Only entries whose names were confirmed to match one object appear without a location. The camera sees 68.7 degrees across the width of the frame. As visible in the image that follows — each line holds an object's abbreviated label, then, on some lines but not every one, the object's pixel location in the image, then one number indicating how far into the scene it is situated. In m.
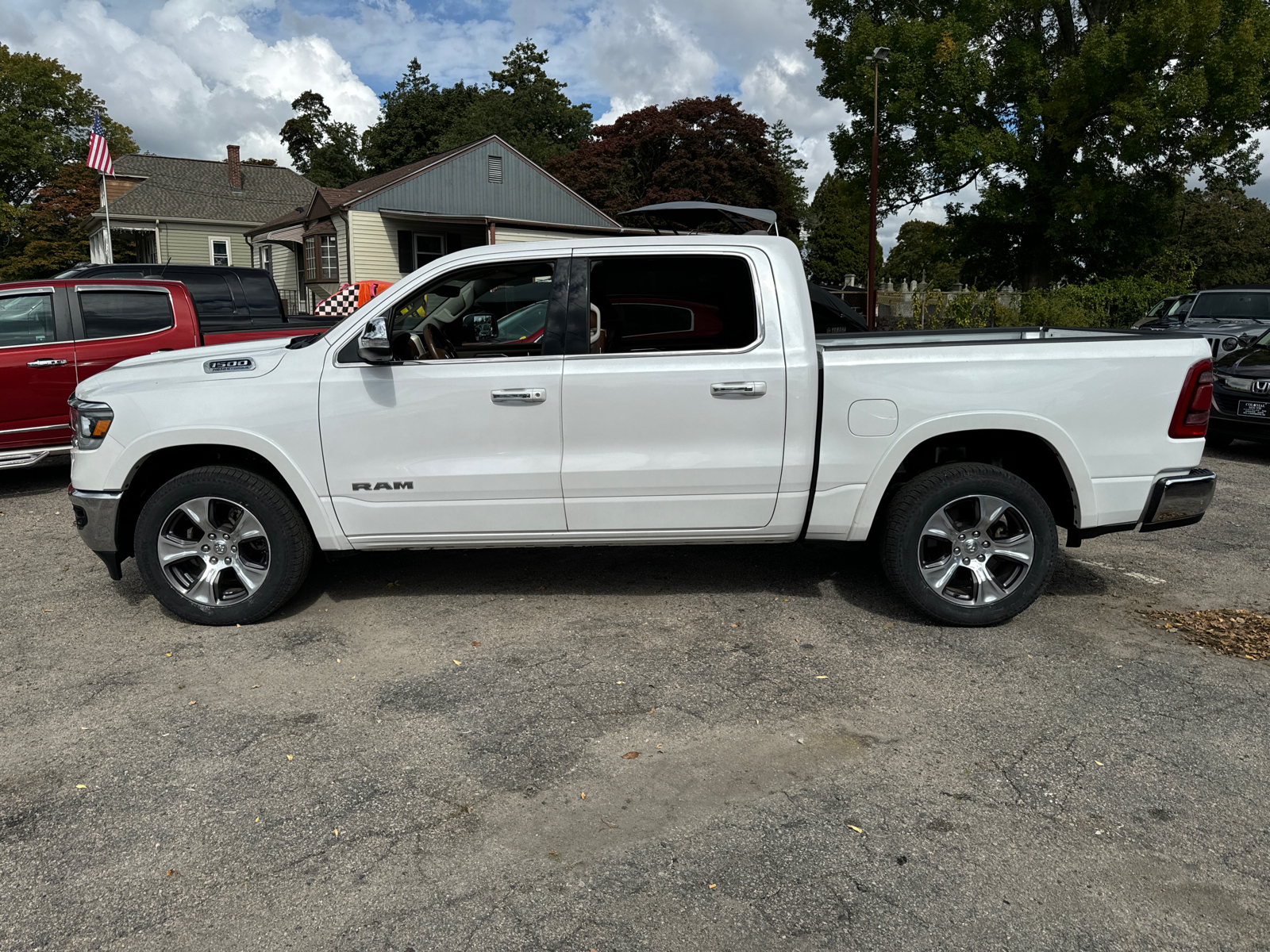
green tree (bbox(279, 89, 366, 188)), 63.53
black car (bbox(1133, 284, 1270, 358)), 12.77
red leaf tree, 44.66
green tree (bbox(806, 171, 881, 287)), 60.19
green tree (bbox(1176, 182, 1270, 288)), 58.59
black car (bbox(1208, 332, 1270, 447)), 9.48
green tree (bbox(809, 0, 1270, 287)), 22.27
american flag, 24.34
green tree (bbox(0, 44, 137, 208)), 49.25
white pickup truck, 4.49
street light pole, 24.16
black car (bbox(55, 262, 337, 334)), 9.57
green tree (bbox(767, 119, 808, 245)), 60.59
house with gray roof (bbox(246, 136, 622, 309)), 28.78
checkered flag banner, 19.44
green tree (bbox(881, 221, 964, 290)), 29.31
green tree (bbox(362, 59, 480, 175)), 58.84
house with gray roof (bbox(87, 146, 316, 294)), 41.94
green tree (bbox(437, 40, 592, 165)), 55.16
